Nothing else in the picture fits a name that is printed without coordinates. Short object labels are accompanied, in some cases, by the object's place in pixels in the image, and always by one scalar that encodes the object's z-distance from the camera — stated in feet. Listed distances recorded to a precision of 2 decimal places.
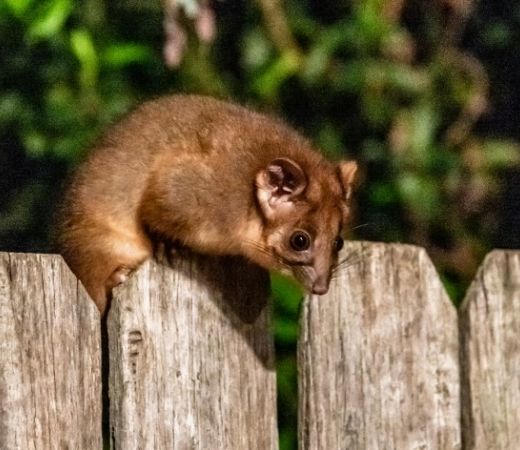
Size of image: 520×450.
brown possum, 22.30
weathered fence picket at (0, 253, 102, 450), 19.02
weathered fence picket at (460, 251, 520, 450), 22.26
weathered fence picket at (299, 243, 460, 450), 21.26
